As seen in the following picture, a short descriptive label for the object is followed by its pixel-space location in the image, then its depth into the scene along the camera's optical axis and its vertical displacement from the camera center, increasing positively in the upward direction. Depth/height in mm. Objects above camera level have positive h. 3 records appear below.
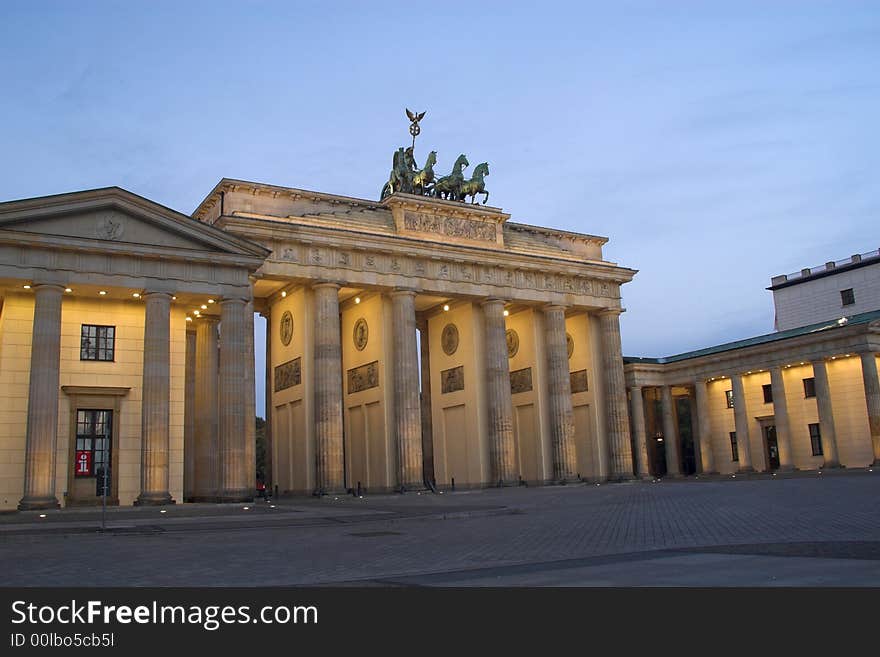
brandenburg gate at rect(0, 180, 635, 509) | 34688 +7402
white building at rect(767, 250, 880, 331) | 76688 +15707
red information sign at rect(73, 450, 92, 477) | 33994 +1137
